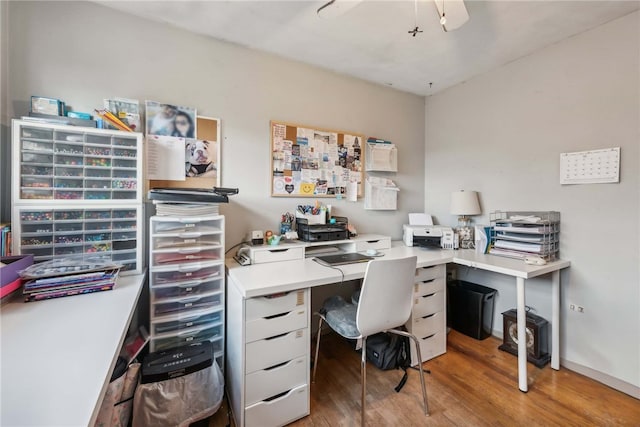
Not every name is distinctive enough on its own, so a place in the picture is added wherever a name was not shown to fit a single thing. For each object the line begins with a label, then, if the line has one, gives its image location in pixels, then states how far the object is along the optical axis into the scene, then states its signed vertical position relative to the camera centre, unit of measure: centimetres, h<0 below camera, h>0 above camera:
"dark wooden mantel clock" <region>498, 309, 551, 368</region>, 197 -99
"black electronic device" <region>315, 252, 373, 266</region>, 178 -34
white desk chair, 138 -51
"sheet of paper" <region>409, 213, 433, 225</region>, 272 -8
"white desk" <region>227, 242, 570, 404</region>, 138 -38
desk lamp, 242 +3
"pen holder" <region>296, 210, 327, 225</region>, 215 -5
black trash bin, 231 -91
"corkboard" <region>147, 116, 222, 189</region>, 185 +50
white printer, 238 -23
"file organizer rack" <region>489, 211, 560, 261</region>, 190 -18
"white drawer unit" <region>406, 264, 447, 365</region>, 194 -78
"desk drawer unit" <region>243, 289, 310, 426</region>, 133 -80
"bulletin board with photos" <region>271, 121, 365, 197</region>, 219 +46
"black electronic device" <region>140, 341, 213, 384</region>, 128 -79
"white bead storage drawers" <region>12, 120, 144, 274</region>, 129 +9
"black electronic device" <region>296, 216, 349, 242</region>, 201 -16
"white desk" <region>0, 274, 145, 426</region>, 57 -43
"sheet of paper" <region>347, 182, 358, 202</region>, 253 +19
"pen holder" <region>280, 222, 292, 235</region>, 212 -13
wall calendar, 172 +33
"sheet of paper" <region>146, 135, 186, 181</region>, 174 +36
